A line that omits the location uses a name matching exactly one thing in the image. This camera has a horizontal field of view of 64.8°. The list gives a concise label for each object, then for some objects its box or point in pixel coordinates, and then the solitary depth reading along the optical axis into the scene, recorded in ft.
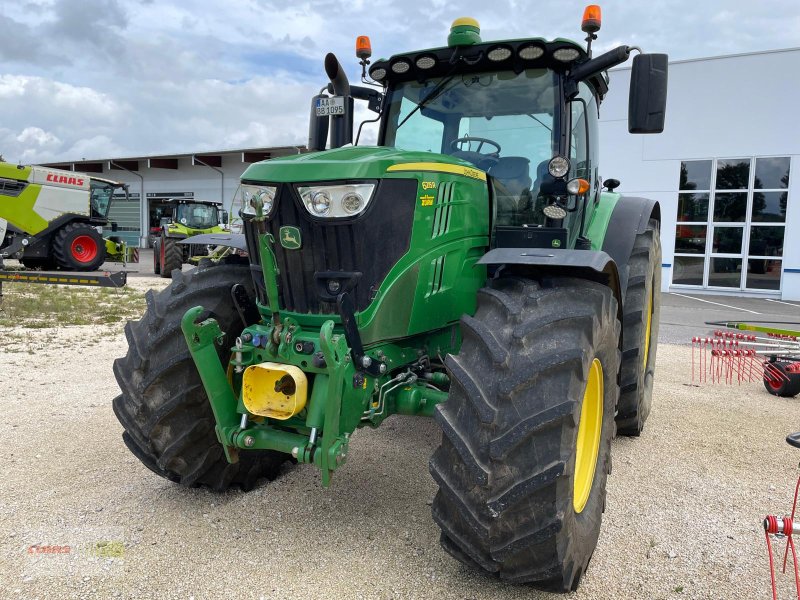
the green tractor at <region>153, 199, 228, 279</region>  57.57
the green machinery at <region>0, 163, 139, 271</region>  48.11
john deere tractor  7.83
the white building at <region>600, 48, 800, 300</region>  53.16
